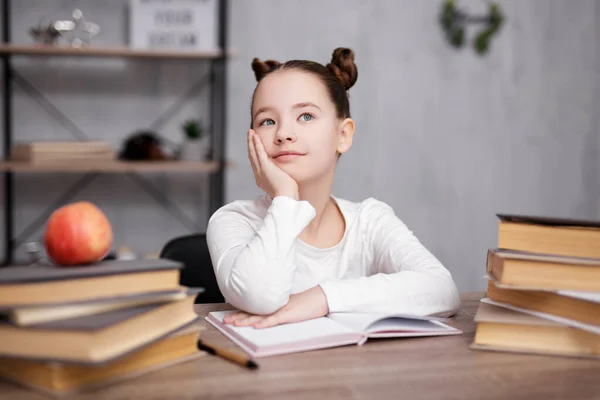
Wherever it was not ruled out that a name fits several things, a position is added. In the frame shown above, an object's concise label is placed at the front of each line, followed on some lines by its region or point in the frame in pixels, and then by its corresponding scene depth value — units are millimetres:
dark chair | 1594
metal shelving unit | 2811
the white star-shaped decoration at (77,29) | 2930
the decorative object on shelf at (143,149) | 2934
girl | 1063
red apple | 796
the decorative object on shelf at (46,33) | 2873
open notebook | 904
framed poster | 3008
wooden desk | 746
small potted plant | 3031
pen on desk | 825
